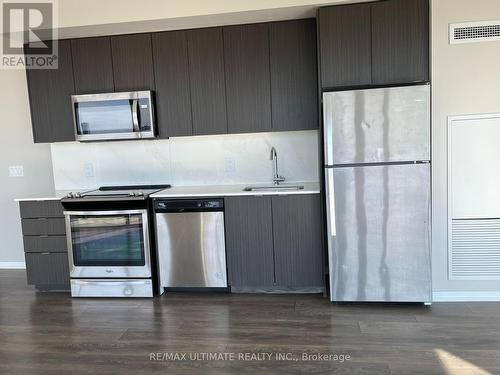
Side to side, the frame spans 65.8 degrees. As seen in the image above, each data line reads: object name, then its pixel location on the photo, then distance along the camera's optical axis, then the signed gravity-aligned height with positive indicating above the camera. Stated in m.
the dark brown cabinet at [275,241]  3.20 -0.77
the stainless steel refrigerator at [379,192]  2.81 -0.36
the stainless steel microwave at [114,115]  3.47 +0.37
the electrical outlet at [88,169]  4.00 -0.12
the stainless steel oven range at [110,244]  3.33 -0.76
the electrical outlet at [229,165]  3.80 -0.13
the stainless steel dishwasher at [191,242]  3.27 -0.76
